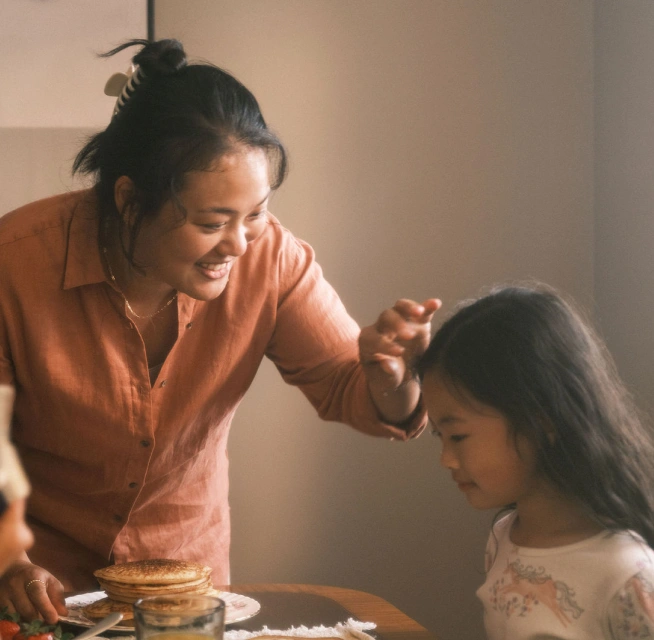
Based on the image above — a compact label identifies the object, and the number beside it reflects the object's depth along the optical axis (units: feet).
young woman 4.35
